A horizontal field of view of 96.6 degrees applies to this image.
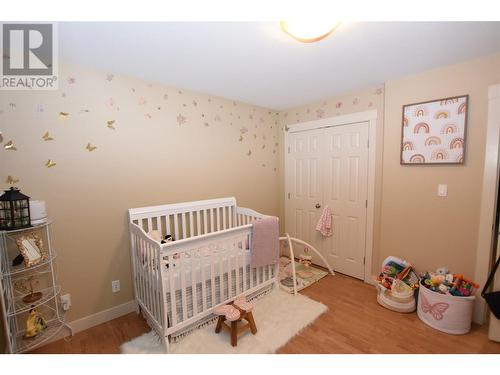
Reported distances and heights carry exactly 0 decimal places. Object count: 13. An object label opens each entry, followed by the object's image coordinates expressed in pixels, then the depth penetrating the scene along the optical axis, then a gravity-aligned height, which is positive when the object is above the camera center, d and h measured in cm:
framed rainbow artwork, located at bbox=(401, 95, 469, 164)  188 +38
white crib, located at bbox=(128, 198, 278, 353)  161 -79
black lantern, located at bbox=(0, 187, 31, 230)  139 -23
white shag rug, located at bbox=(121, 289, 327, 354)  161 -126
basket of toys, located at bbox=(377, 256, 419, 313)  202 -105
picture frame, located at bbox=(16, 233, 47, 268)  146 -51
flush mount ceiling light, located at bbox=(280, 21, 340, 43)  114 +77
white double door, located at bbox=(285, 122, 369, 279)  259 -19
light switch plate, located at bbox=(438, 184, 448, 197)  199 -15
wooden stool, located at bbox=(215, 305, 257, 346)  170 -118
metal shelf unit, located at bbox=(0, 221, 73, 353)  146 -89
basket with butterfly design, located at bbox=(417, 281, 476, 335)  172 -109
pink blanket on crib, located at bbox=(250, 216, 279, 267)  208 -66
